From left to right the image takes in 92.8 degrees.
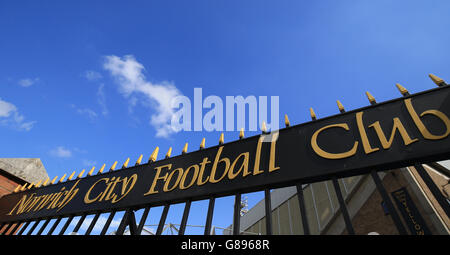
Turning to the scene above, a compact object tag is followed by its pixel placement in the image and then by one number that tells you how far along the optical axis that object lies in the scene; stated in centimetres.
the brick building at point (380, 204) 974
